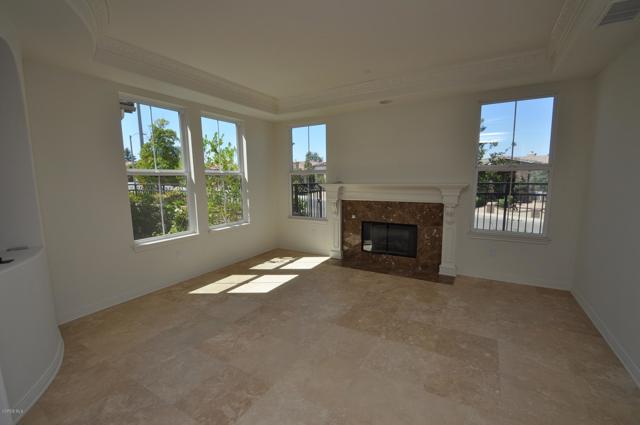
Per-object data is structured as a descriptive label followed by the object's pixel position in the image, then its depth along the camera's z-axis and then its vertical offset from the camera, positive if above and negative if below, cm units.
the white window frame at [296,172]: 527 +15
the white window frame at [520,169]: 355 +6
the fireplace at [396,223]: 421 -73
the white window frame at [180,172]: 351 +14
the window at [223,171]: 447 +17
